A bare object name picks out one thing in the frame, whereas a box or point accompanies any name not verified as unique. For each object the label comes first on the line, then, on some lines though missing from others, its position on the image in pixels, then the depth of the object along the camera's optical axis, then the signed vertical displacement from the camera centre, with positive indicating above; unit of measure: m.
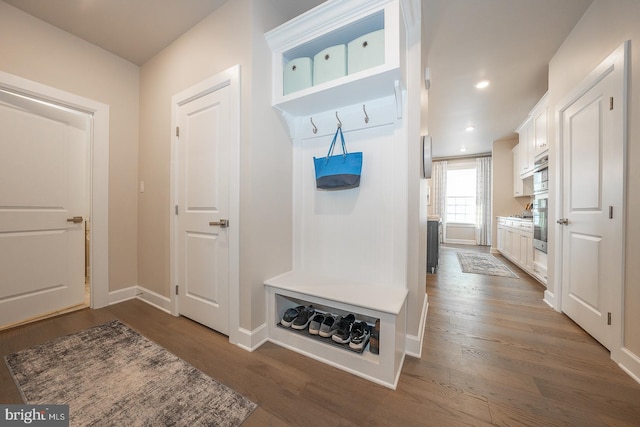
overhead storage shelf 1.35 +1.16
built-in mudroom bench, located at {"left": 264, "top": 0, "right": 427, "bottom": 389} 1.41 +0.23
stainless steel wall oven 2.98 +0.05
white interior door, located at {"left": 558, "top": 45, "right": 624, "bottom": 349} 1.58 +0.04
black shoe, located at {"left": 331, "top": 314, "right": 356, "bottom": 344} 1.52 -0.82
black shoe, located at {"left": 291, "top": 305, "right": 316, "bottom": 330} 1.69 -0.82
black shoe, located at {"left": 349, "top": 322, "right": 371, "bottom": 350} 1.45 -0.83
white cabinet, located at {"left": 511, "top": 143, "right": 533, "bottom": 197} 4.55 +0.63
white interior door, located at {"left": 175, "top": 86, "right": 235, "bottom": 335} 1.84 +0.03
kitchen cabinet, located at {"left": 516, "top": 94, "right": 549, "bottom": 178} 3.34 +1.26
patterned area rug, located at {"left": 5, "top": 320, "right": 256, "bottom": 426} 1.11 -0.99
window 6.74 +0.47
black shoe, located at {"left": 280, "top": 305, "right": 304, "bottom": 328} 1.74 -0.83
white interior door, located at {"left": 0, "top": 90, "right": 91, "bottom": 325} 1.92 +0.05
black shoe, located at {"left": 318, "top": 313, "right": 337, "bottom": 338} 1.58 -0.82
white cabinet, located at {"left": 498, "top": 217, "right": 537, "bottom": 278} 3.56 -0.54
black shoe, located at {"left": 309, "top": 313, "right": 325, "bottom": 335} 1.63 -0.82
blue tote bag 1.65 +0.31
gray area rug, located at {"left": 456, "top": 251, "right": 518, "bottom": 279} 3.68 -0.97
